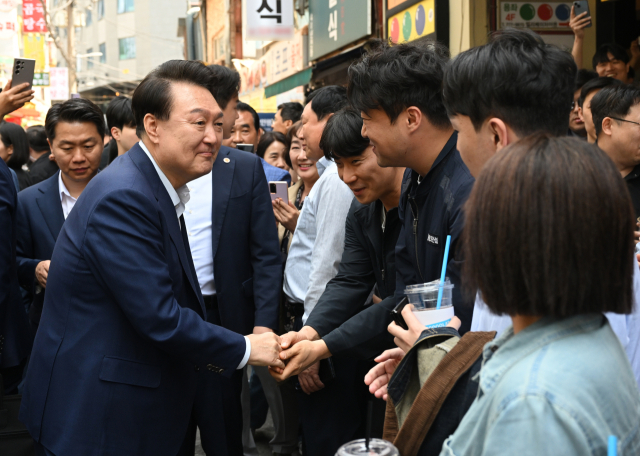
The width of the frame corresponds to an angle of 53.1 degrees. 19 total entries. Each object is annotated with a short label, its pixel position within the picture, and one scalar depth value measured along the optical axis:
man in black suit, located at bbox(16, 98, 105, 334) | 3.85
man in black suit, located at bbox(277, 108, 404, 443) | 2.90
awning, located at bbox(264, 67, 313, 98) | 13.05
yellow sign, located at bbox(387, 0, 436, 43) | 7.20
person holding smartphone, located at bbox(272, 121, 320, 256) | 4.57
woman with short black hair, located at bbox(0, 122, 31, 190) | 6.12
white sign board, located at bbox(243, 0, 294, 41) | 12.46
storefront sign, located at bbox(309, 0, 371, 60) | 9.59
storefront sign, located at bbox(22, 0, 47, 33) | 23.91
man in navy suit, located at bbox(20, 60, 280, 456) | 2.36
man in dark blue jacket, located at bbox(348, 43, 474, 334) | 2.35
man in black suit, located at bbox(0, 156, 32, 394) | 3.40
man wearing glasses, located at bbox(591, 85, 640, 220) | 3.50
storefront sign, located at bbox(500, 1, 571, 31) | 6.54
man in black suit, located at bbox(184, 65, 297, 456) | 3.43
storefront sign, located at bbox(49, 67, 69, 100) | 25.73
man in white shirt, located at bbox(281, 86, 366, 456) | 3.38
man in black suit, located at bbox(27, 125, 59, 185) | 6.17
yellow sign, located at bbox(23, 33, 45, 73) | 32.50
